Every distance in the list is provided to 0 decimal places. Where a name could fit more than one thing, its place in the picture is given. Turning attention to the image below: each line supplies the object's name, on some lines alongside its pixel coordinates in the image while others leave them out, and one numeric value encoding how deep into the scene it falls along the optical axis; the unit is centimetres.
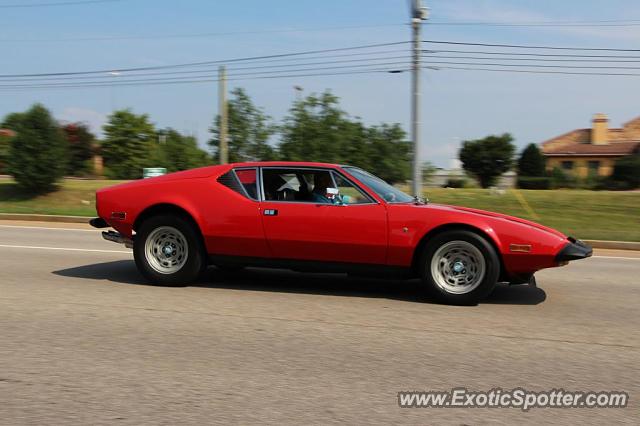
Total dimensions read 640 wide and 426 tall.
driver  662
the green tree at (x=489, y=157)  3669
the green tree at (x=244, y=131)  3275
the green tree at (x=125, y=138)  5425
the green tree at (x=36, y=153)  2447
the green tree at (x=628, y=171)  3002
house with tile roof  4644
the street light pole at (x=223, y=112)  2852
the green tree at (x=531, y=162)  3934
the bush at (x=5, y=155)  2480
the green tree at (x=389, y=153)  3125
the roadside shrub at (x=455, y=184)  3385
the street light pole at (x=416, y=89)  1585
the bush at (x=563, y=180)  3175
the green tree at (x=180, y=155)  3856
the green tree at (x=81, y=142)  5236
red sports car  606
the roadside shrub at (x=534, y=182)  3278
